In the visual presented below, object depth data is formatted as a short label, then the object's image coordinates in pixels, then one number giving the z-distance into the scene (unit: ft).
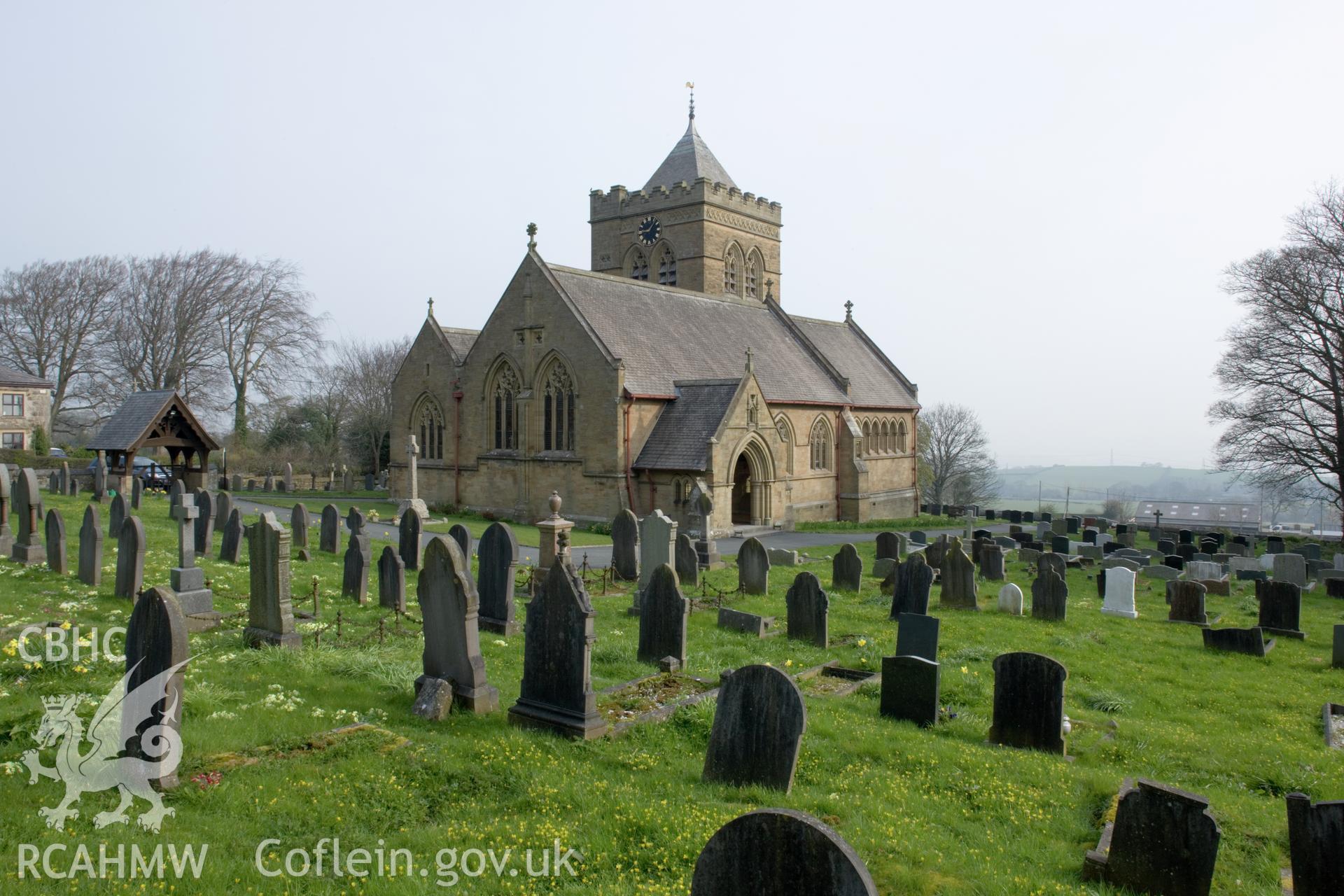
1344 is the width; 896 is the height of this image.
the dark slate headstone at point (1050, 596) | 48.01
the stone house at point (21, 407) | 139.13
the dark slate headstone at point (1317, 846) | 15.96
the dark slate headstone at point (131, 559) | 38.78
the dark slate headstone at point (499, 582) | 38.88
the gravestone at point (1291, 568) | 65.72
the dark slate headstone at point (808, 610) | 38.65
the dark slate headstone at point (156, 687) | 19.75
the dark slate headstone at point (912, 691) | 27.50
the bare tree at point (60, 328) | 155.43
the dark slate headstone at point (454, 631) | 26.25
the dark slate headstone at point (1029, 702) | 25.49
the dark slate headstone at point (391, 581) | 42.39
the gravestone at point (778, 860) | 11.38
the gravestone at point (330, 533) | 60.44
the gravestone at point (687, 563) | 54.44
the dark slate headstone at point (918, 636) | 33.32
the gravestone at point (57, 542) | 44.93
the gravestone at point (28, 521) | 48.42
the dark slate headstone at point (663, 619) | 33.17
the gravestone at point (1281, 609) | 46.73
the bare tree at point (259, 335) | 157.69
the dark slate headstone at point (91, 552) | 42.47
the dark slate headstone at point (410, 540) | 53.67
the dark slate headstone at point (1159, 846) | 16.75
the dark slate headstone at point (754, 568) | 51.42
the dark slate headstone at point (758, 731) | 20.42
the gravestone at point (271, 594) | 32.12
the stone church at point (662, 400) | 87.92
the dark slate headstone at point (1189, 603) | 49.93
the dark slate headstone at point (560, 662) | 24.39
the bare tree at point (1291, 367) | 92.12
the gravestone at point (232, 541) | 52.85
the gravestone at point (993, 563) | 62.95
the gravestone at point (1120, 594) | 52.29
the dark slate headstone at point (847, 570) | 56.29
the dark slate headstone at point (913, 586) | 42.24
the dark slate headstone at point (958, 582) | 50.72
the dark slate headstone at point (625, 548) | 55.16
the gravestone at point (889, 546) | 66.74
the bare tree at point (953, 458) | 214.18
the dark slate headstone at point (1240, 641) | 41.55
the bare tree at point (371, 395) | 161.27
